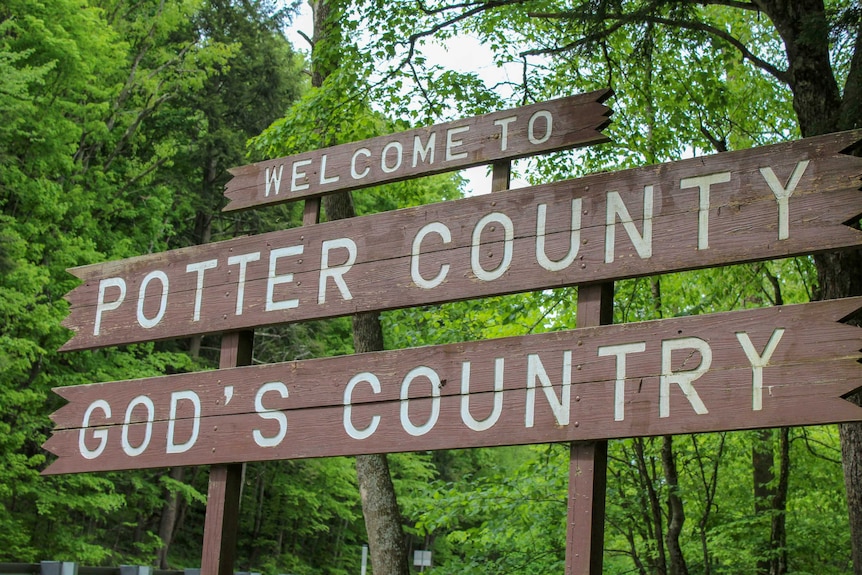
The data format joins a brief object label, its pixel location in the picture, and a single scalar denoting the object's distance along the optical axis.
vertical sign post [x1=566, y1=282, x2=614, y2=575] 3.73
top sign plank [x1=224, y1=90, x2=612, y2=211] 4.32
